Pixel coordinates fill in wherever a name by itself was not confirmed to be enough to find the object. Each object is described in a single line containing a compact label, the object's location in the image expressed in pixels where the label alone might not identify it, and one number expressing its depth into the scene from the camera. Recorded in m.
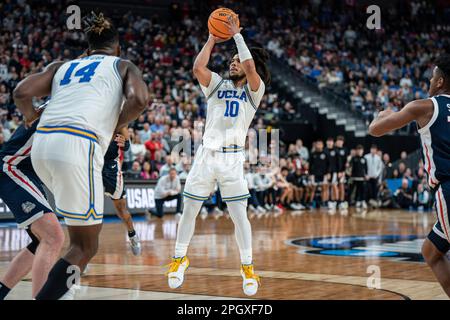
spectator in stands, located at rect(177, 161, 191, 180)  16.89
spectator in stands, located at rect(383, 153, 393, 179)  21.41
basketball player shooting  5.88
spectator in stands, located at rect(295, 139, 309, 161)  21.11
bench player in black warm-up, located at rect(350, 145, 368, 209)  19.94
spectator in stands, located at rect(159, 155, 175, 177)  15.77
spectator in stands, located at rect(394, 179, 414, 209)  20.82
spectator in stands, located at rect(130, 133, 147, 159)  16.77
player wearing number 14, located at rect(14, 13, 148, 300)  3.88
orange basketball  5.87
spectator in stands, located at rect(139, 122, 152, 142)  17.42
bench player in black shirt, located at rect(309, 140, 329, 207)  19.78
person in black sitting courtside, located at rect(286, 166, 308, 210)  19.78
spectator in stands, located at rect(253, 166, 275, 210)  18.31
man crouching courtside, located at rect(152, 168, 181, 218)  15.20
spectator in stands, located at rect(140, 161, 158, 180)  16.44
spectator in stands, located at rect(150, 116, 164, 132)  17.89
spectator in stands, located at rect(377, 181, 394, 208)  21.02
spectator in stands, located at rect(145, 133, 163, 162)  17.03
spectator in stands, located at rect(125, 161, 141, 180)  16.33
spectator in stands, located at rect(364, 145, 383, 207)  20.17
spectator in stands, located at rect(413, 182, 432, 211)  20.81
